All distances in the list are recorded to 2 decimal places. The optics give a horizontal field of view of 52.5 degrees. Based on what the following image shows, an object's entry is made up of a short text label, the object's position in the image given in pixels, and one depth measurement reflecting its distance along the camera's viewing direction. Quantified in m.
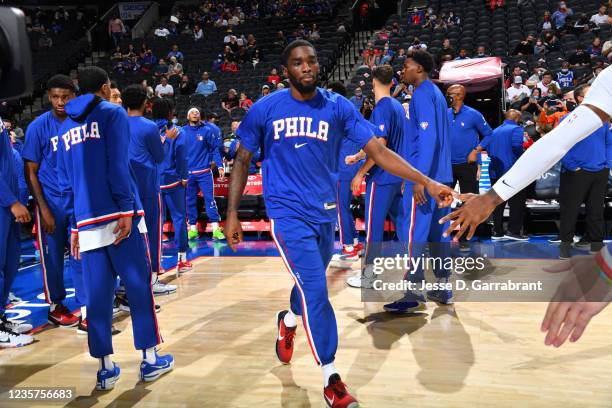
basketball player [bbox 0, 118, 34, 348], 4.75
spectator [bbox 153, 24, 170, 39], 21.39
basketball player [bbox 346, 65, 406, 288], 5.61
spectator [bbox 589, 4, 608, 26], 13.52
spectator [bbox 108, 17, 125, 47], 22.19
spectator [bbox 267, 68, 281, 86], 15.37
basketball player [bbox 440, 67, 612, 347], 1.67
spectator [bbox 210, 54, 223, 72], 18.14
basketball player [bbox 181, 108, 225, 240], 9.48
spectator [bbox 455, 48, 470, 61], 13.27
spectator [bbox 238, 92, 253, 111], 14.62
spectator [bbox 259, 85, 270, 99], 13.27
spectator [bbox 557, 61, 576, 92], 11.83
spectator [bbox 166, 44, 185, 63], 18.91
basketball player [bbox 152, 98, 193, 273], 7.12
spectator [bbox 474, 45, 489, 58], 13.08
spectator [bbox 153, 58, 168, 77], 18.06
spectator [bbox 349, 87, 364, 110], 12.83
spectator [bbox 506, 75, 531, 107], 11.88
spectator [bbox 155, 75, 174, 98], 16.56
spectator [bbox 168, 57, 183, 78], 17.88
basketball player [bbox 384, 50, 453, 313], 4.92
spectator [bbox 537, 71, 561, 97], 10.89
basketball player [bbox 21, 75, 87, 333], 4.69
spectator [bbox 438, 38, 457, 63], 13.73
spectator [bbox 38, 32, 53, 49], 21.51
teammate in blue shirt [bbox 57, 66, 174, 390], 3.63
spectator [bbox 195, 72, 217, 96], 16.44
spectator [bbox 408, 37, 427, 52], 14.41
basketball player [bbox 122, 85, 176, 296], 5.55
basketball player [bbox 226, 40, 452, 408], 3.38
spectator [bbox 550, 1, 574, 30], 14.29
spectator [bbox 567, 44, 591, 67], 12.37
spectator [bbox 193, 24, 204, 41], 20.36
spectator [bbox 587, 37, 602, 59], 12.55
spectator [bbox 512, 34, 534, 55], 13.60
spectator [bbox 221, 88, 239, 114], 15.01
